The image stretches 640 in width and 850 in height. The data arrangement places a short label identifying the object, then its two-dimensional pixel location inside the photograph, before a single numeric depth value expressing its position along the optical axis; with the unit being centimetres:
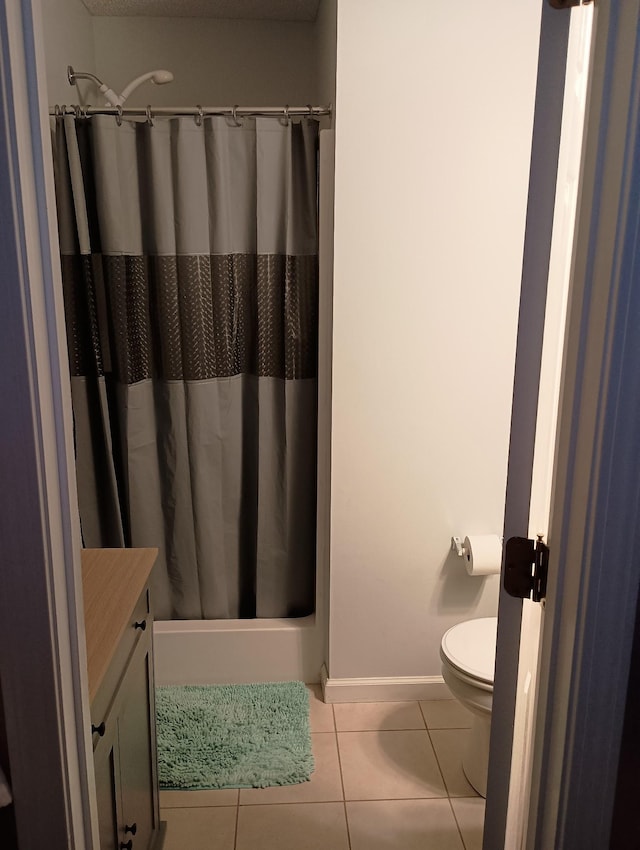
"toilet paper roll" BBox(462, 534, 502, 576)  250
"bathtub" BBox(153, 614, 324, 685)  271
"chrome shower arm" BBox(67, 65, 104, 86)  243
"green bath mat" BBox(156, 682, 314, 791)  228
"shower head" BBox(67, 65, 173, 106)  244
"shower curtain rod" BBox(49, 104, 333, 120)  236
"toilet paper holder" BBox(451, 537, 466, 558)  257
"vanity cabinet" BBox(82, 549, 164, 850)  132
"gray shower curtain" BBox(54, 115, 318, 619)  241
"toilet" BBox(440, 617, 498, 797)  210
